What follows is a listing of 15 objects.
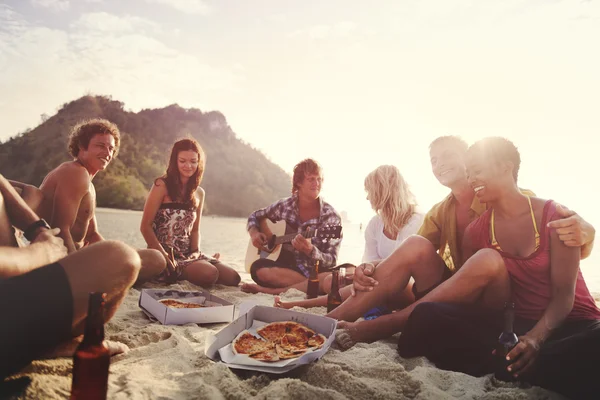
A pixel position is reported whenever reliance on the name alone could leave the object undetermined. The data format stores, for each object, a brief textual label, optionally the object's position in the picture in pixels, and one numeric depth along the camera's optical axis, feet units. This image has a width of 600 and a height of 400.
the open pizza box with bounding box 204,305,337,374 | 7.20
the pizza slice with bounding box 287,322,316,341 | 8.63
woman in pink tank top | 7.29
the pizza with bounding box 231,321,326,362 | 7.56
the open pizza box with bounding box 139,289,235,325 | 10.86
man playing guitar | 18.44
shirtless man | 13.17
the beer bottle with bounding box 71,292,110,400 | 5.08
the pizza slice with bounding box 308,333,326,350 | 8.08
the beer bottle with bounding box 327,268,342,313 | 13.07
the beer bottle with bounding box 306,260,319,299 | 16.38
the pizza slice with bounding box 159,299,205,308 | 11.62
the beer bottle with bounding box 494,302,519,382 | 7.59
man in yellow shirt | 9.16
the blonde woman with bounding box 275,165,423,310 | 16.34
